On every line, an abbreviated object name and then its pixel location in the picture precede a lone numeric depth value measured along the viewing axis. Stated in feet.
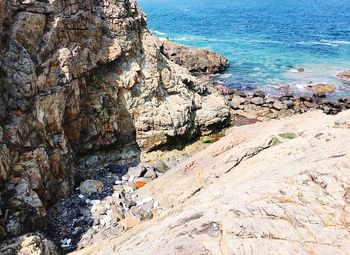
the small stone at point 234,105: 148.56
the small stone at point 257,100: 155.33
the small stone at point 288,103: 152.51
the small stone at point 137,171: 89.87
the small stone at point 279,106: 150.30
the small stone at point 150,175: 88.83
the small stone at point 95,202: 77.02
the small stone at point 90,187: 81.05
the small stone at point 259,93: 165.17
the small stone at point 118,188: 83.10
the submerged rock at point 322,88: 173.58
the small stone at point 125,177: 88.30
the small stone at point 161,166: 92.41
